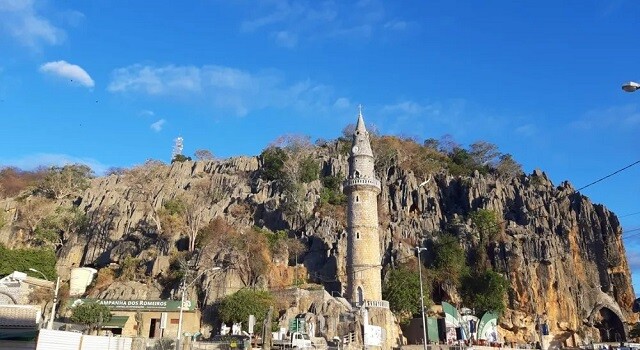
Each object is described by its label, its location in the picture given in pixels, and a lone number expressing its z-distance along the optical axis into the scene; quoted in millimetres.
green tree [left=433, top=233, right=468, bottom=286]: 60031
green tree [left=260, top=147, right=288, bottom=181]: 83500
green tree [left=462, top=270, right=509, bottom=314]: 56531
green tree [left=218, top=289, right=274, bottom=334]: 45719
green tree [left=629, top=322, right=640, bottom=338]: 60481
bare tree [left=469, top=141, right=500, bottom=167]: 94000
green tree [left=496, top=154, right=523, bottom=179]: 86500
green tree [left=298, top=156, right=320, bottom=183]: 79412
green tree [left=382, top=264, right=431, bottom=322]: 54344
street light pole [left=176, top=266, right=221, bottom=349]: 29141
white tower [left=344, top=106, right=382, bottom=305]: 49156
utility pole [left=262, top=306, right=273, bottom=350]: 34250
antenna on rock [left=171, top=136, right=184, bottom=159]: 118062
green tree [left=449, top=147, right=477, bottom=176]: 84188
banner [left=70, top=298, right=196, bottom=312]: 48875
